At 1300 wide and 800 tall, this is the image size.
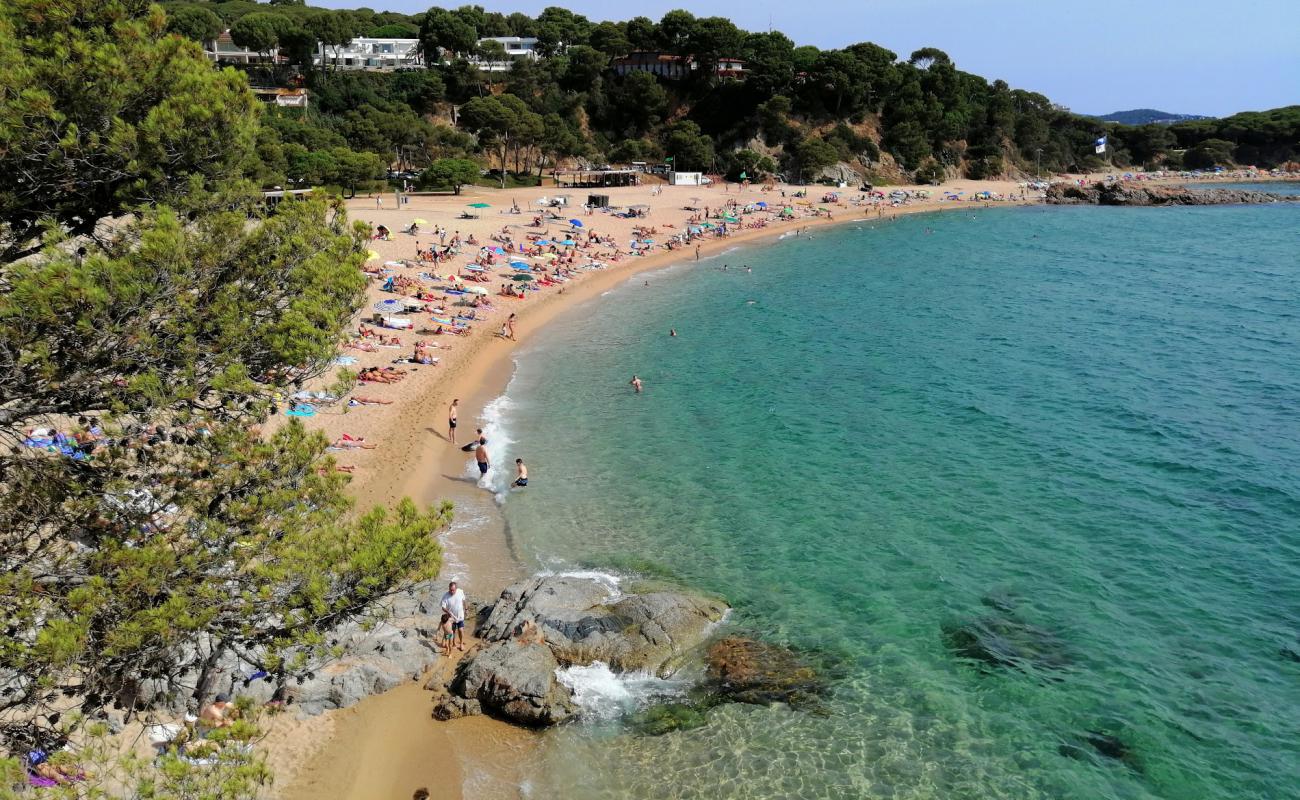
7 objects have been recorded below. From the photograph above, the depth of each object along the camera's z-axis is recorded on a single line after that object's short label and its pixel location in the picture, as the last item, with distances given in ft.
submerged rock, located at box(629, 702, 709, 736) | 45.62
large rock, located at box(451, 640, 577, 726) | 45.73
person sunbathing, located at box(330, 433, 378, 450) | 79.41
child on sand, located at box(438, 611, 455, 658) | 51.57
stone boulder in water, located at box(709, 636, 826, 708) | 48.08
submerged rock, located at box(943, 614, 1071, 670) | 51.29
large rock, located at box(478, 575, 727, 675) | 51.39
